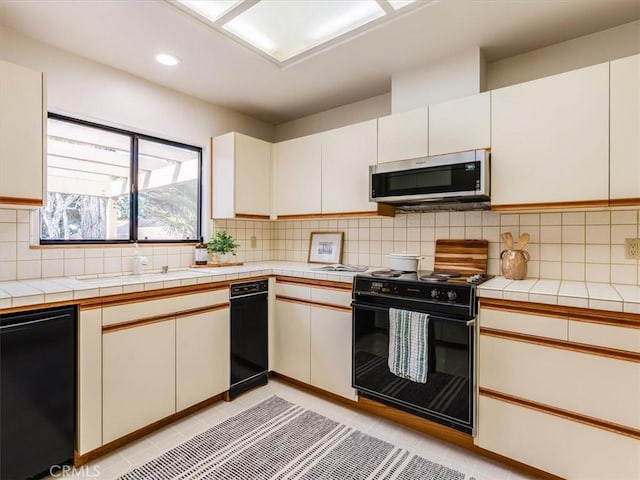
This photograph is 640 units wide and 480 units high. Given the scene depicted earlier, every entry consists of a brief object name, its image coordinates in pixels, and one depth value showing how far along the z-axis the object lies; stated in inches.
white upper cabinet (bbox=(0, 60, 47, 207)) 67.3
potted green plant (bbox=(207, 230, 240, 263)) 113.1
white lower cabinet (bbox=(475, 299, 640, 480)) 58.1
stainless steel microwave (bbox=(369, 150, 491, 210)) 78.1
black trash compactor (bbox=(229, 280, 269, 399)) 97.1
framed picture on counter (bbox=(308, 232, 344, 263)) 121.6
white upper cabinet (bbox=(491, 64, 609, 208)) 67.8
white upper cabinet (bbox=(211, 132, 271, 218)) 113.9
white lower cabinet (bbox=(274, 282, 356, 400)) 92.6
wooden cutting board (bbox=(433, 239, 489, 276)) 91.5
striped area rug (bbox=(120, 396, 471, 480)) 67.8
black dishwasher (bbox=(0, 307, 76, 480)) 59.1
